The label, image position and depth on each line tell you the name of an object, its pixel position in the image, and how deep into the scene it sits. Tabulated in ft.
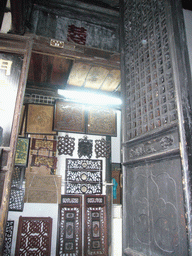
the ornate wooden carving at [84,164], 15.81
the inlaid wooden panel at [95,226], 13.82
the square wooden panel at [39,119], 13.81
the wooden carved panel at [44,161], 14.49
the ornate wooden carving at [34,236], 12.53
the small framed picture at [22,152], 13.53
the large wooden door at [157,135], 4.53
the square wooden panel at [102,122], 14.49
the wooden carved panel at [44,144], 14.90
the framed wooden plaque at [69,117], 13.84
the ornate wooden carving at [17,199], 13.37
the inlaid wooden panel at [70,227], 13.34
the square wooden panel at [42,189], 13.84
